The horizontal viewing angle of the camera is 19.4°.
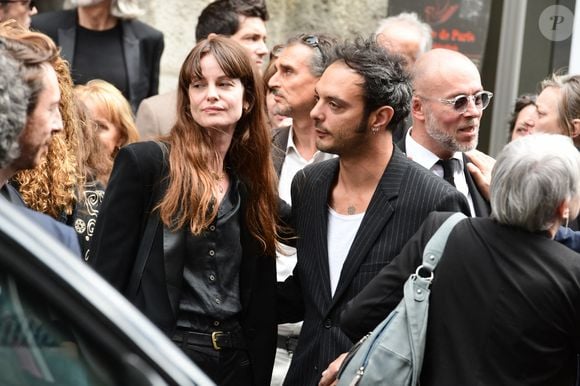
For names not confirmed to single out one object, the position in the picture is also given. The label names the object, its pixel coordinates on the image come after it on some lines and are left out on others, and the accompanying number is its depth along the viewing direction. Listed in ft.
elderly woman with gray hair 17.00
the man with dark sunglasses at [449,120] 24.63
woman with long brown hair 20.98
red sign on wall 39.34
